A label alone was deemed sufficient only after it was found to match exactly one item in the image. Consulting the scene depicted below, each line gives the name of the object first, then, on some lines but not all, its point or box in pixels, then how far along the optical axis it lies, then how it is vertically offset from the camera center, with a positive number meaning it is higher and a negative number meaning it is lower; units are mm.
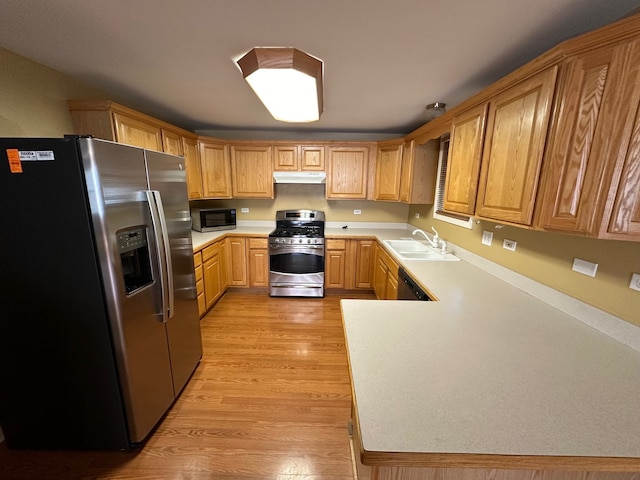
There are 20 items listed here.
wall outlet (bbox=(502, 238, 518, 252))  1706 -366
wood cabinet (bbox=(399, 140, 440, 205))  2873 +223
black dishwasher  1746 -754
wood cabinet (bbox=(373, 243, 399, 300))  2473 -965
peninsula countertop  642 -643
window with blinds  2695 +89
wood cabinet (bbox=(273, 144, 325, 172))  3484 +444
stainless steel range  3410 -1025
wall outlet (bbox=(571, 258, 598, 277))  1198 -364
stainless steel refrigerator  1172 -555
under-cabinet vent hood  3514 +170
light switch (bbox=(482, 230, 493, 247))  1946 -363
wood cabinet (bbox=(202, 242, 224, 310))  2928 -1069
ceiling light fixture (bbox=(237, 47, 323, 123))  1417 +674
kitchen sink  2391 -649
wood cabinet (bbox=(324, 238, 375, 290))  3520 -1051
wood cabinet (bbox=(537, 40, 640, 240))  854 +176
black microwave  3500 -448
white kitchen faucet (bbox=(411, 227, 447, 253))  2529 -556
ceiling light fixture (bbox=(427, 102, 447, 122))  2373 +789
